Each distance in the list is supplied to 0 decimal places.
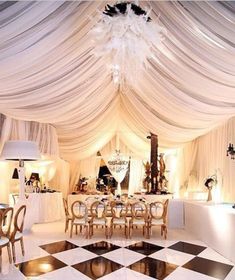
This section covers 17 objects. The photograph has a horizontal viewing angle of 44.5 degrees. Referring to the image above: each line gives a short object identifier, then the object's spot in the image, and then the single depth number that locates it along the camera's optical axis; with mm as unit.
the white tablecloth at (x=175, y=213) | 7441
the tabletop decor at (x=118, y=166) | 10266
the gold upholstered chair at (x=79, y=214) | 6281
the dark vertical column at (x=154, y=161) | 8594
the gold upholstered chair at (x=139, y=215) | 6273
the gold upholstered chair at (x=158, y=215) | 6312
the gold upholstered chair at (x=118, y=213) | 6340
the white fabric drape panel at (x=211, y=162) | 6231
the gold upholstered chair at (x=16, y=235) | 4586
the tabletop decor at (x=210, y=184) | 6488
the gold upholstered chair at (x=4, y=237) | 4219
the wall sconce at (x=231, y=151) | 5703
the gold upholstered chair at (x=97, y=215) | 6297
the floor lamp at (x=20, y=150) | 5707
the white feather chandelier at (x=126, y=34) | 2686
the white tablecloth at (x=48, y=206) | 8105
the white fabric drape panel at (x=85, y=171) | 11125
